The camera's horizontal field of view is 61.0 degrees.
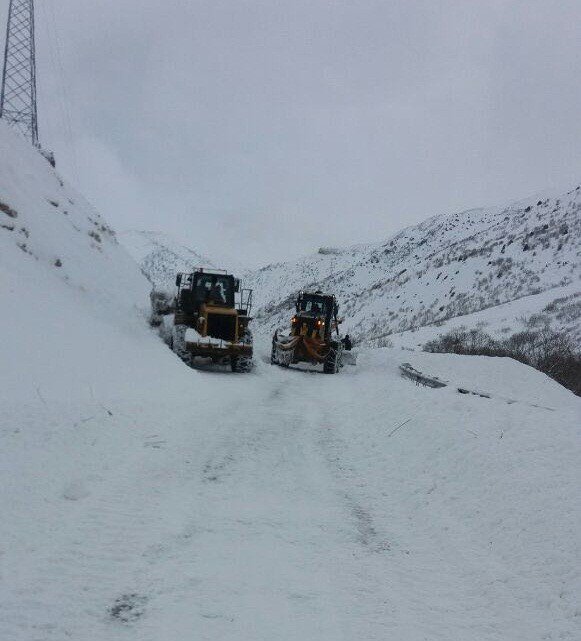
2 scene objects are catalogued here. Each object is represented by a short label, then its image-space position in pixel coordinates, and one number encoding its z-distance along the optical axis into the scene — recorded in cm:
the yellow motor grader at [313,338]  2038
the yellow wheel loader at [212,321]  1641
